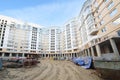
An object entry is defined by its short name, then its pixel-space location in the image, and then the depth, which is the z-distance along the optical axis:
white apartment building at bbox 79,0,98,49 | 20.57
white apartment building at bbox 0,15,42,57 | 44.35
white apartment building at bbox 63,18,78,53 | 48.70
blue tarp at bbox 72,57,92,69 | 10.22
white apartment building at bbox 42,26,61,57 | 58.74
